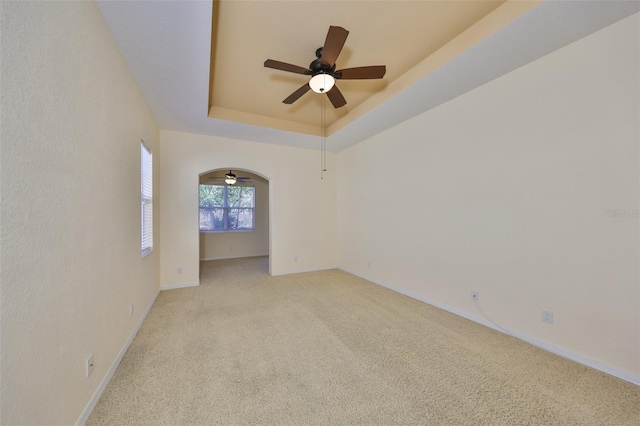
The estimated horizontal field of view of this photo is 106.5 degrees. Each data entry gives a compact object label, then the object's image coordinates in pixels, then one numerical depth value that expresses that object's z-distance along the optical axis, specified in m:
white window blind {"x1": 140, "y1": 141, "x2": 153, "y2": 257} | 3.14
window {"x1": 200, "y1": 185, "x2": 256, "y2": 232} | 7.18
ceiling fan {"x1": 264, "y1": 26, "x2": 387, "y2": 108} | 2.16
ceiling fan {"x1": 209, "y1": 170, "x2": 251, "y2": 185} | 6.25
